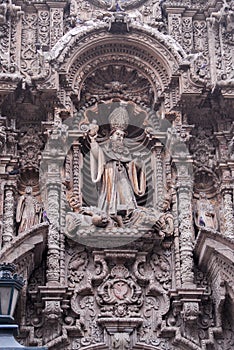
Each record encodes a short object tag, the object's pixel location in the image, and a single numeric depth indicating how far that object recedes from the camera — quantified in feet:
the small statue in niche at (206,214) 40.55
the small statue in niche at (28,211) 39.78
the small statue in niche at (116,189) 38.91
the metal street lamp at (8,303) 21.35
